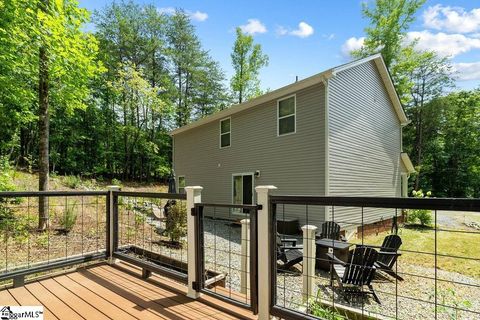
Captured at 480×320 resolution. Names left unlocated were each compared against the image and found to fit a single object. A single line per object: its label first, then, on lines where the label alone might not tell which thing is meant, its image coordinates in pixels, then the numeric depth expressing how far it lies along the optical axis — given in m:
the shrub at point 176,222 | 6.54
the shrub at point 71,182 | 12.70
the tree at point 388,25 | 17.19
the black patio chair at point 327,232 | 7.20
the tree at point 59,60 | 5.83
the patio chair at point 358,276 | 4.50
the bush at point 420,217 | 11.84
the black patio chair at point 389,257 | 5.51
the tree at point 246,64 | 20.94
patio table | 5.93
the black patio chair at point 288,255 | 5.45
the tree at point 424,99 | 20.78
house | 8.70
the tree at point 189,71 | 22.48
